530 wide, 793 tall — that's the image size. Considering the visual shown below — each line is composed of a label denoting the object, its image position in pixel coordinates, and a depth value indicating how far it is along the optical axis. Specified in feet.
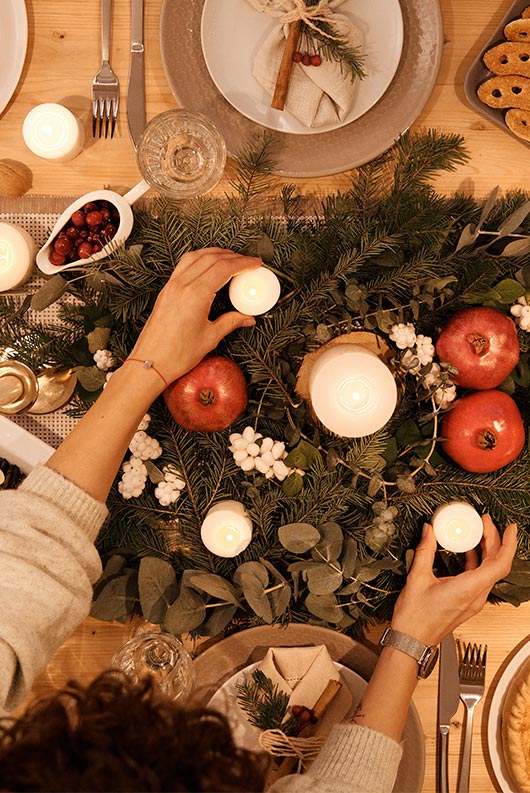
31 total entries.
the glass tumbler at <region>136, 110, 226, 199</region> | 2.86
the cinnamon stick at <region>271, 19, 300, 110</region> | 2.87
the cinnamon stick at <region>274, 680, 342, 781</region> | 2.67
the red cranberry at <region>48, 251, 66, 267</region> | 2.82
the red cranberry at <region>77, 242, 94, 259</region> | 2.79
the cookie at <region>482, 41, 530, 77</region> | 2.92
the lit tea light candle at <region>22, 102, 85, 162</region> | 2.93
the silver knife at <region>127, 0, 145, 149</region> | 3.05
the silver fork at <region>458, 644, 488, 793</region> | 3.05
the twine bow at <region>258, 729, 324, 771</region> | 2.60
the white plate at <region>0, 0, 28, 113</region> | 3.02
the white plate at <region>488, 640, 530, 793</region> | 3.07
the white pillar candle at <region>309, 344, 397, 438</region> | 2.32
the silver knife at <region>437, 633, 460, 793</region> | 3.01
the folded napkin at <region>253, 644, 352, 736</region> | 2.77
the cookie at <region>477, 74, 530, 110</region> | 2.93
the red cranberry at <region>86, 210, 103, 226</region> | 2.82
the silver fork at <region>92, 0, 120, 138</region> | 3.04
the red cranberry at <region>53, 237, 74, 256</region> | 2.81
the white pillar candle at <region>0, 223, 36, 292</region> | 2.84
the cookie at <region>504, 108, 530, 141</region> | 2.96
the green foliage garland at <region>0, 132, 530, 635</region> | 2.67
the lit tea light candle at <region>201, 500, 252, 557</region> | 2.66
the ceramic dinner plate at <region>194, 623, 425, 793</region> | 2.86
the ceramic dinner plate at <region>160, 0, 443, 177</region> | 2.98
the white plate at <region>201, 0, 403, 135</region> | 2.93
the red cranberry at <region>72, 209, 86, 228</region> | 2.84
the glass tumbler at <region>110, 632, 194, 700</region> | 2.83
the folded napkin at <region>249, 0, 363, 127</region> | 2.86
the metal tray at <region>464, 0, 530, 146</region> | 3.01
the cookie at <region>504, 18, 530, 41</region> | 2.94
